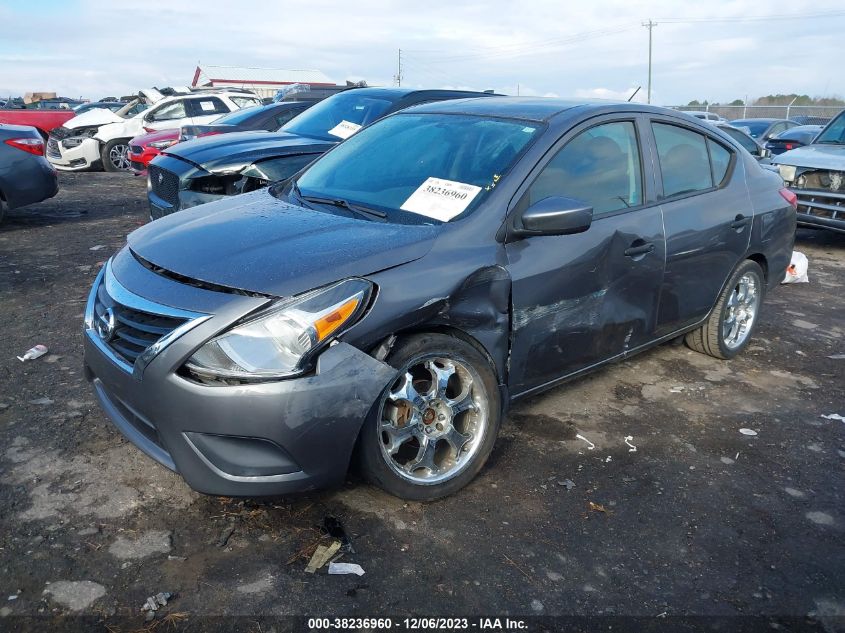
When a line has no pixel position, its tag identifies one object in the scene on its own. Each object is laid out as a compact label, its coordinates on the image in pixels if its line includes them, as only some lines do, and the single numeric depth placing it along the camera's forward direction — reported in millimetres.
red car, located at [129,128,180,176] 11523
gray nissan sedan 2637
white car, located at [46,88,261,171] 15227
